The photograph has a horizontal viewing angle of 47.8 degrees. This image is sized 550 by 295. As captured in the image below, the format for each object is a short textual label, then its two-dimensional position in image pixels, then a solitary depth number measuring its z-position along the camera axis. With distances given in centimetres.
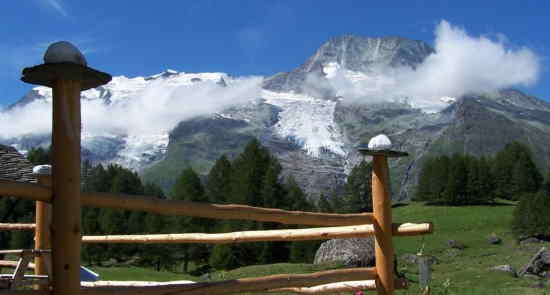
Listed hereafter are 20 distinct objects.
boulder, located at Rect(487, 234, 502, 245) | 4675
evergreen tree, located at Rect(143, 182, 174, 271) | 4091
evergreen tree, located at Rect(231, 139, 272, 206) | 4791
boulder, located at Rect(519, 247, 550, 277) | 2255
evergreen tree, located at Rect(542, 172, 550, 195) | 7432
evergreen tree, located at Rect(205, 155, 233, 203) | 5286
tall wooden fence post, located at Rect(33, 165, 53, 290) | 687
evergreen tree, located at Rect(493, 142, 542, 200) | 7456
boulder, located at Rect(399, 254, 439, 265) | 3189
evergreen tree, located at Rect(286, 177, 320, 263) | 3856
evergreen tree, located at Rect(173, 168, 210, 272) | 4059
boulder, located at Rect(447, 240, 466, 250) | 4479
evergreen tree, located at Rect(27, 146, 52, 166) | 5310
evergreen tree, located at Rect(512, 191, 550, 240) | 4675
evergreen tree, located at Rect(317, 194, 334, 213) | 5694
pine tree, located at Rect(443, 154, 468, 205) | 6750
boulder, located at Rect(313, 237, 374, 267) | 2068
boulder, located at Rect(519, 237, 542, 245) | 4512
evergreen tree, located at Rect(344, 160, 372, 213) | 7150
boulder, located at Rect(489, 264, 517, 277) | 2027
